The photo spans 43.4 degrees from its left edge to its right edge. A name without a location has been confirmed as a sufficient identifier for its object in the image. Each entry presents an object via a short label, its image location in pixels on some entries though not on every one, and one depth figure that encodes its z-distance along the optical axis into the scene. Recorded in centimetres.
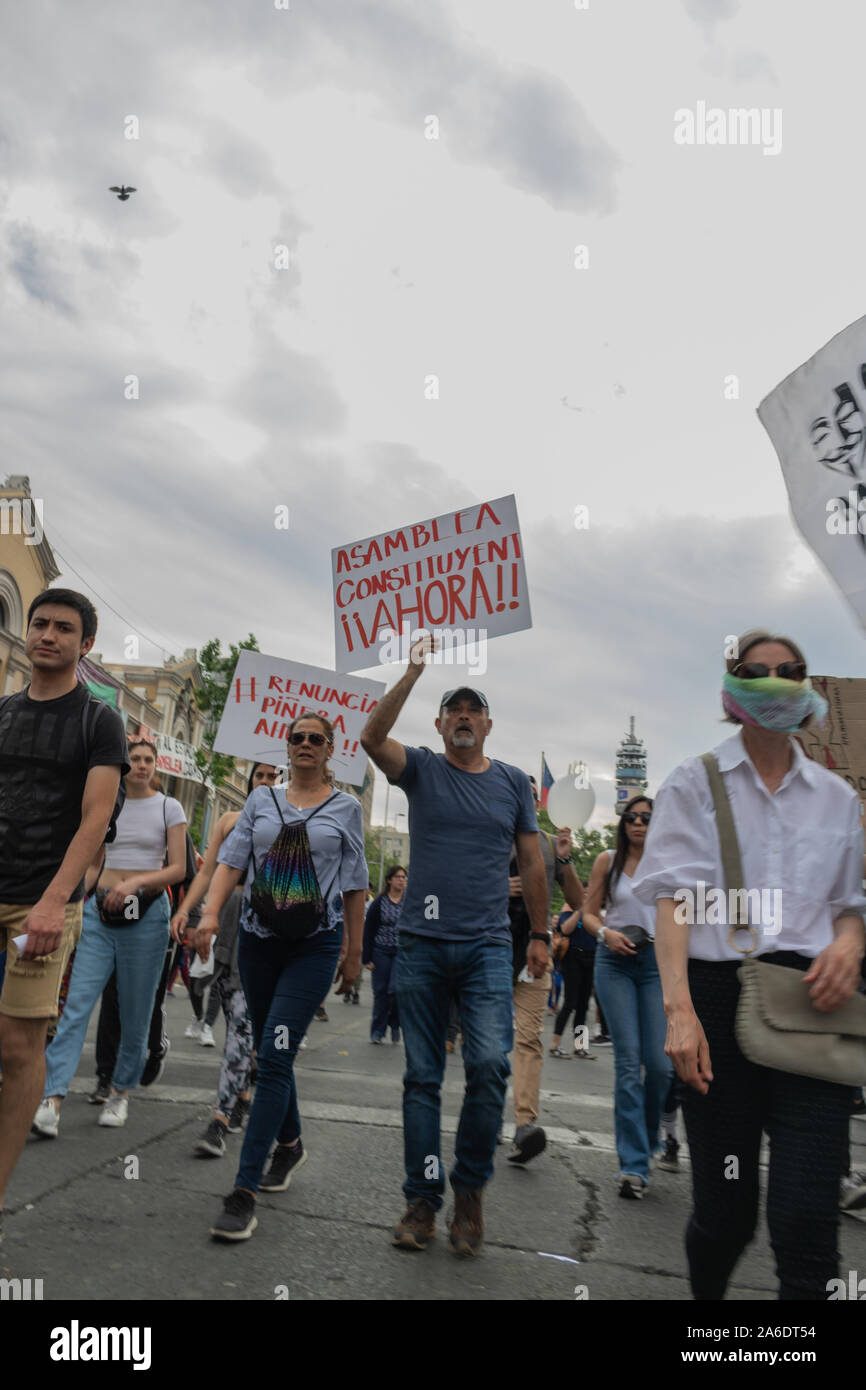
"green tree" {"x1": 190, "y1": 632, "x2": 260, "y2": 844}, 3962
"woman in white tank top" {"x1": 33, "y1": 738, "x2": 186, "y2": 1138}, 556
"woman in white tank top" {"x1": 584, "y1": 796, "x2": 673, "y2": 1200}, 518
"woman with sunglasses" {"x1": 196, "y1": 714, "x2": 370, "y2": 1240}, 408
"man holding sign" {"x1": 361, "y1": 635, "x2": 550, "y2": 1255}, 404
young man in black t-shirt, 339
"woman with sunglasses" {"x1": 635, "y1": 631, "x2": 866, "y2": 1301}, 254
